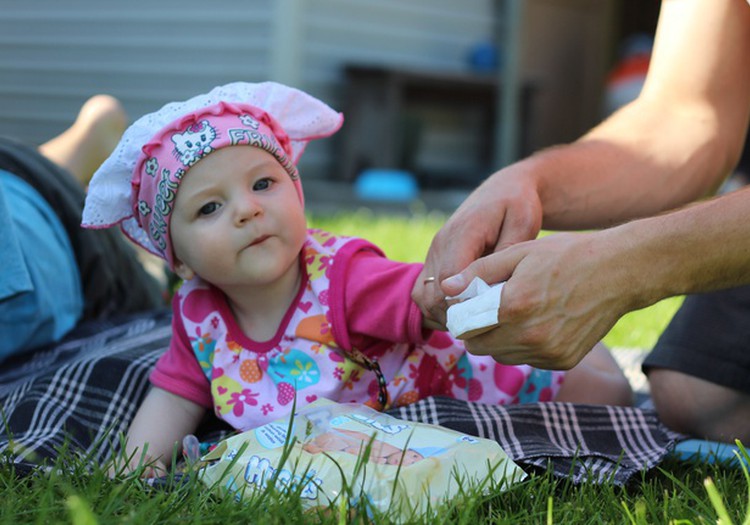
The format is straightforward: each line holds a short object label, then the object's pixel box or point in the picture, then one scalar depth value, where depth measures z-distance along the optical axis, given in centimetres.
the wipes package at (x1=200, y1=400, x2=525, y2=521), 130
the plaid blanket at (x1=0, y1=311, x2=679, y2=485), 156
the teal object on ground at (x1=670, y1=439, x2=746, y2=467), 165
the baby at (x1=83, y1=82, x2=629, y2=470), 170
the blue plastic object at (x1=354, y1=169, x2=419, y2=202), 661
